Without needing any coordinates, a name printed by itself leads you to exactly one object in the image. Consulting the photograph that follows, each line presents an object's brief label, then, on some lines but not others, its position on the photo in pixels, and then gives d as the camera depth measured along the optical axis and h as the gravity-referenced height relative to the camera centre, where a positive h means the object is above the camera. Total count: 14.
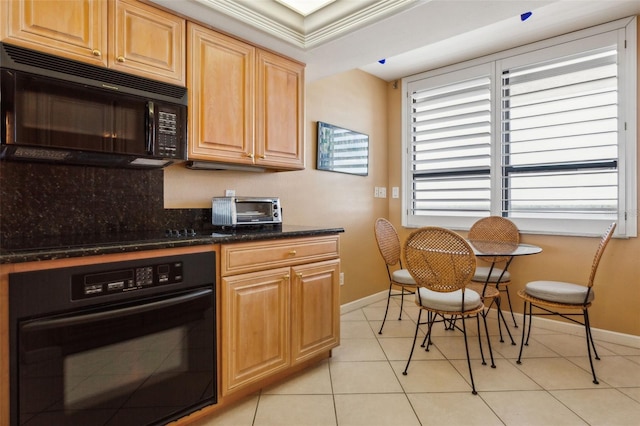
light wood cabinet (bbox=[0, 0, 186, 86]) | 1.41 +0.84
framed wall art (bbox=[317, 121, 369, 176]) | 3.12 +0.61
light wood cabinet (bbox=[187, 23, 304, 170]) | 1.96 +0.70
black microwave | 1.37 +0.45
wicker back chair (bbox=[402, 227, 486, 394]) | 1.97 -0.35
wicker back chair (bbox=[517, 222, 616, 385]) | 2.19 -0.56
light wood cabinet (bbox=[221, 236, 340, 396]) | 1.78 -0.58
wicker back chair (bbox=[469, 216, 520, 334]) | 2.83 -0.24
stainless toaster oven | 2.15 +0.01
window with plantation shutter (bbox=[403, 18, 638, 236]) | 2.66 +0.68
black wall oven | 1.20 -0.53
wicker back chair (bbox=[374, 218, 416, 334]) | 2.84 -0.31
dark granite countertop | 1.21 -0.13
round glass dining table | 2.18 -0.26
